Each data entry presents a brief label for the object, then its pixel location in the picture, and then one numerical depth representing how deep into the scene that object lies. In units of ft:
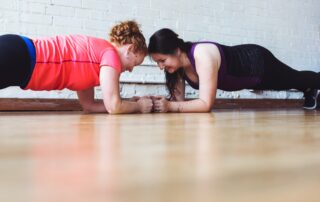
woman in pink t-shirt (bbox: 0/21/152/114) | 4.94
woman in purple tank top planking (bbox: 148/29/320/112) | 6.11
